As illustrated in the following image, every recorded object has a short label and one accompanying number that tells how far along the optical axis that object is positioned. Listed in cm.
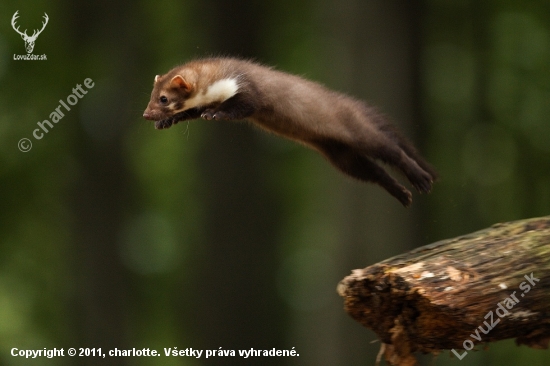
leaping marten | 1077
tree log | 977
